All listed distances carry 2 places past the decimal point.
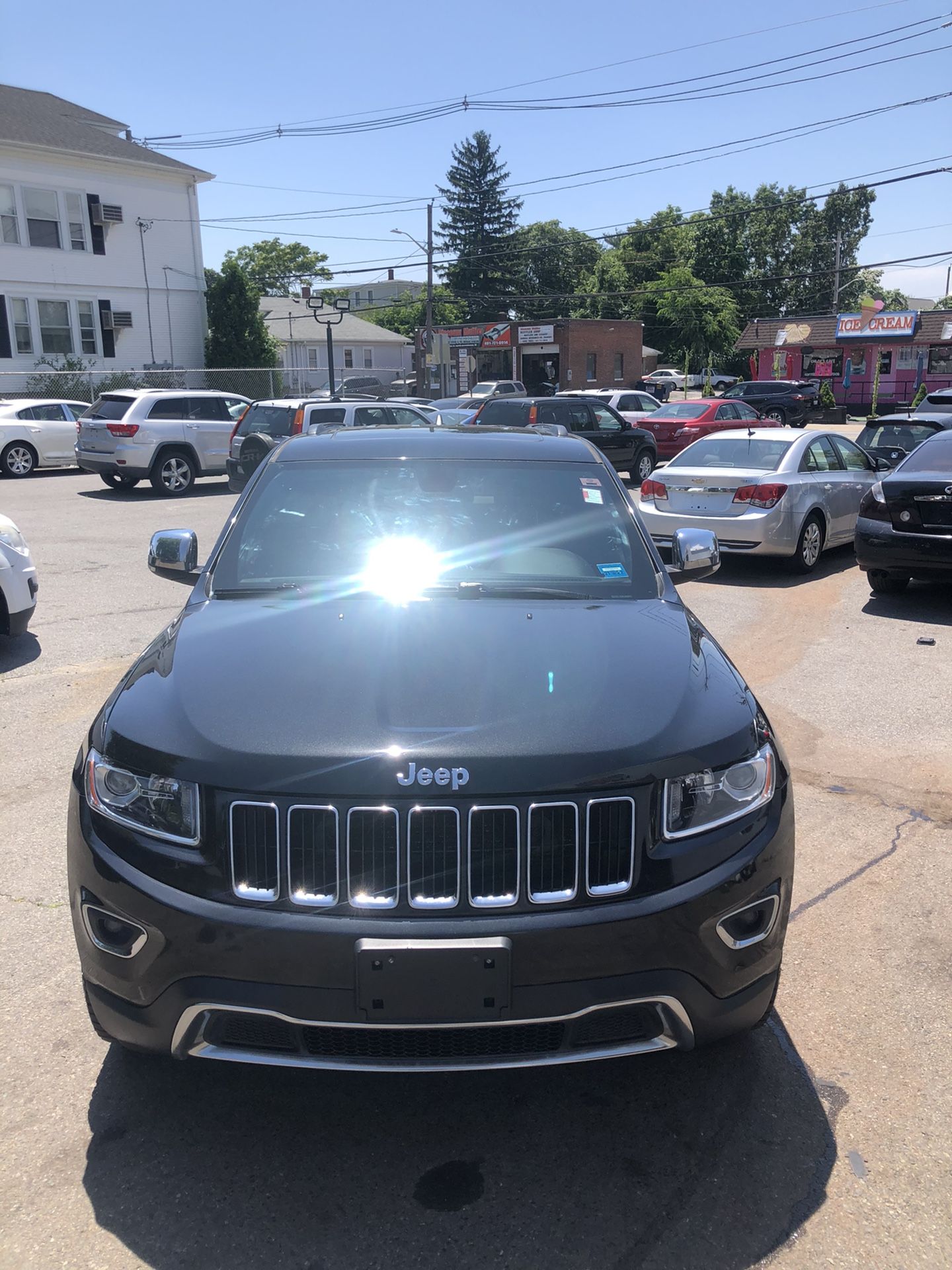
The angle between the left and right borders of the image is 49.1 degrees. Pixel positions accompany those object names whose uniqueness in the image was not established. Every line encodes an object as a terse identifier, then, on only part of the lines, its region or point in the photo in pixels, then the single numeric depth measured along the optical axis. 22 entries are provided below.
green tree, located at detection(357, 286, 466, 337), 88.06
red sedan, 22.34
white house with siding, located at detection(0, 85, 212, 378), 32.62
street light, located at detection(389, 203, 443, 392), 47.59
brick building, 56.12
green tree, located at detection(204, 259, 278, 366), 37.62
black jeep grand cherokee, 2.37
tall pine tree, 82.75
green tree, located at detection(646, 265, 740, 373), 65.19
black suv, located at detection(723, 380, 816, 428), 38.53
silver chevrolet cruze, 10.91
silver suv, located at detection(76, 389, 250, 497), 17.98
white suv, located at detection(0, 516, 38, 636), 7.34
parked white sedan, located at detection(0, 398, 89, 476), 21.11
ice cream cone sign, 51.69
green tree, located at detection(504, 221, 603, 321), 86.00
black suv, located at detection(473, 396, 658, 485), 18.72
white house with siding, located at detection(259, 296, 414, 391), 60.69
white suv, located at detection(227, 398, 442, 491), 16.11
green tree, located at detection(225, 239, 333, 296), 87.06
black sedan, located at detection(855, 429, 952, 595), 9.06
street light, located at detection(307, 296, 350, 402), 29.67
